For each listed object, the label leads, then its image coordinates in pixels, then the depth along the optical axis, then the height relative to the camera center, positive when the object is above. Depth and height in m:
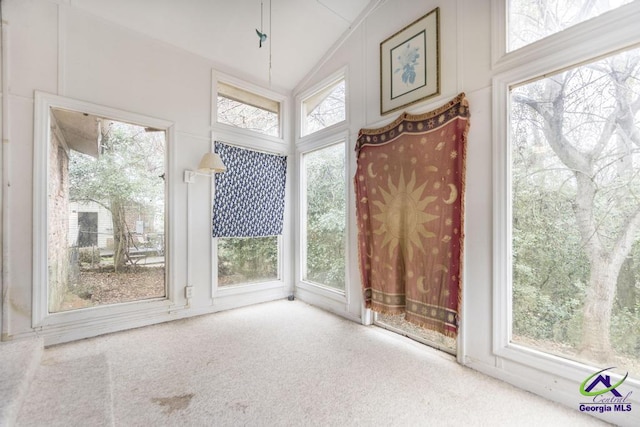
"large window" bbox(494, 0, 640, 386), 1.58 +0.14
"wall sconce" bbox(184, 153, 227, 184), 2.97 +0.56
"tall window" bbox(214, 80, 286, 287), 3.56 +0.46
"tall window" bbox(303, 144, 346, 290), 3.43 -0.02
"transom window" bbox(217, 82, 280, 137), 3.60 +1.45
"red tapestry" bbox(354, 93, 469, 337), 2.23 +0.01
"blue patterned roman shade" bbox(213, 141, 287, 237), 3.50 +0.28
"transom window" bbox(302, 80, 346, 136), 3.47 +1.45
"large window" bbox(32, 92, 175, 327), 2.48 +0.02
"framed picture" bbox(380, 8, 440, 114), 2.44 +1.46
